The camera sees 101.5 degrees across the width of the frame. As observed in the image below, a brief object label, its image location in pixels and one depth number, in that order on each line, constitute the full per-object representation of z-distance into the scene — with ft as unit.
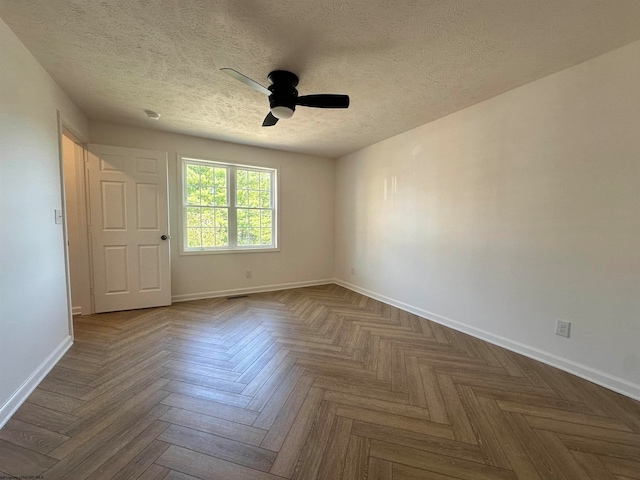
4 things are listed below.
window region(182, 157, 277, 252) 12.86
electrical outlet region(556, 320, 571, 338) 6.95
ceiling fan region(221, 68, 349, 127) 6.64
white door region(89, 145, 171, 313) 10.53
